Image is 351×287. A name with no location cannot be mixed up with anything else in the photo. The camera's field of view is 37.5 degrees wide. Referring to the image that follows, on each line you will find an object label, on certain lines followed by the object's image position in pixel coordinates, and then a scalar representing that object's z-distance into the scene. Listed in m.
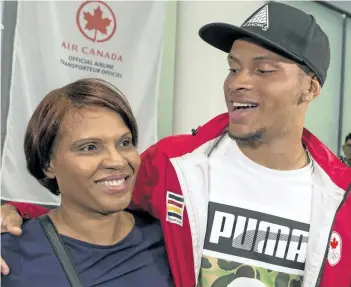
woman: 1.02
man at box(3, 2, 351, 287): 1.26
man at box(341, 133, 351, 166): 3.19
